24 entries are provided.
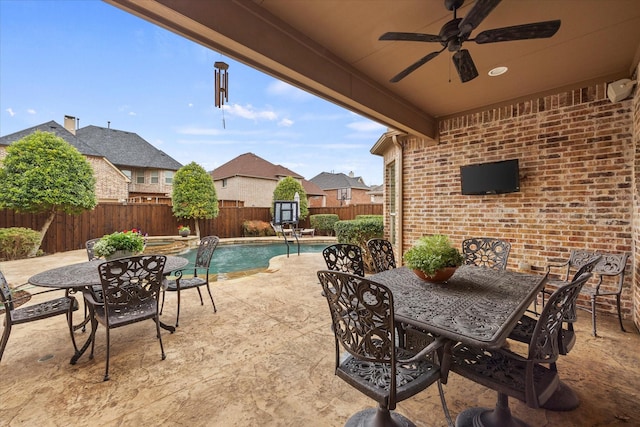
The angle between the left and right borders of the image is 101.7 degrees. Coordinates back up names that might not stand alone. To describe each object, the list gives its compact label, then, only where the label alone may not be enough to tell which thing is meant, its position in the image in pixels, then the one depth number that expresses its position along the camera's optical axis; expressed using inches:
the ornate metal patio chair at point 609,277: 105.3
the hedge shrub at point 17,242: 251.0
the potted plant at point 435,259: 71.4
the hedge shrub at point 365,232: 212.4
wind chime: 102.4
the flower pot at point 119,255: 103.8
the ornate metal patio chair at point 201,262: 119.2
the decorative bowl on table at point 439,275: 72.2
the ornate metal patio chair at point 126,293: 81.4
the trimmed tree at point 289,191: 525.0
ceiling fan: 62.0
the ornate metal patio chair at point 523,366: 46.3
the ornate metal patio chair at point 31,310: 78.0
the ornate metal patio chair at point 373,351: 46.3
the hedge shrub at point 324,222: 512.1
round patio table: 82.6
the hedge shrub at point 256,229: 509.4
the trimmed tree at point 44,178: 263.9
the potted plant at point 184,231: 423.7
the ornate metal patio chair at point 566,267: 118.9
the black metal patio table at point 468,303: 46.3
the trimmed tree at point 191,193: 434.0
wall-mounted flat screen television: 137.9
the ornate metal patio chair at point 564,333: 62.4
